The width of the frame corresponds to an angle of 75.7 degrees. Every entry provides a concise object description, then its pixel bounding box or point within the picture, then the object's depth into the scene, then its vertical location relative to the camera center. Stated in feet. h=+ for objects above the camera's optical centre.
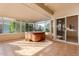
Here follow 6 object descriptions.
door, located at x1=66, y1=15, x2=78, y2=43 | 10.40 -0.16
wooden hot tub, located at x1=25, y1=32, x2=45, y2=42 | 12.16 -1.78
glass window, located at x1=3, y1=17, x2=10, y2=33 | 13.14 +1.07
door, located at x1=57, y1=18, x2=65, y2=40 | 12.16 -0.16
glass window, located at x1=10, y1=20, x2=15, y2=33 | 14.13 +0.83
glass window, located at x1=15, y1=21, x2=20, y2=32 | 15.11 +1.17
